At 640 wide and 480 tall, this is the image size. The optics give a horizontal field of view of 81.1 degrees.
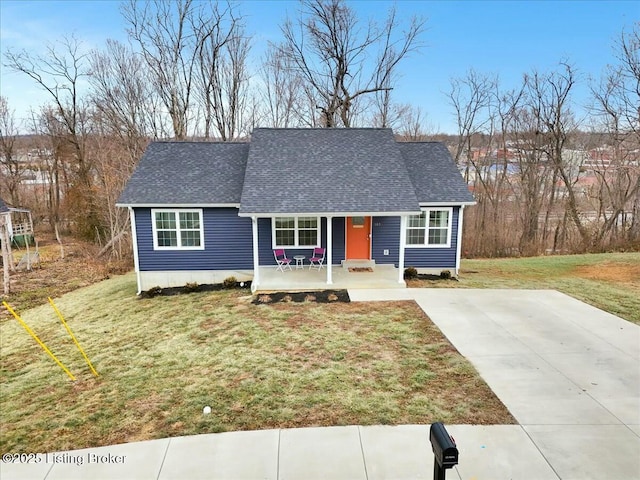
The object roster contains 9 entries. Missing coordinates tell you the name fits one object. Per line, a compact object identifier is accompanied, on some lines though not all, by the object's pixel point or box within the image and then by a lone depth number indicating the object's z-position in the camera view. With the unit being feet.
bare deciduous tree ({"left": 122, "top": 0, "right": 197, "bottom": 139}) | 76.74
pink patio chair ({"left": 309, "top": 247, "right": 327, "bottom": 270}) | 39.81
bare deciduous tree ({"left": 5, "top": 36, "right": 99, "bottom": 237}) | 76.84
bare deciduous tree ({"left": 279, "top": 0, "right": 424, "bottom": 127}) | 80.48
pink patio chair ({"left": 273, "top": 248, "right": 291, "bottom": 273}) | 40.24
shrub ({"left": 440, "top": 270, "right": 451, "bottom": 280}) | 41.06
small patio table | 39.35
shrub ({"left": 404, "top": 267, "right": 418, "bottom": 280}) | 39.93
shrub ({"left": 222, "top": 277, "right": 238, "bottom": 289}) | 38.58
